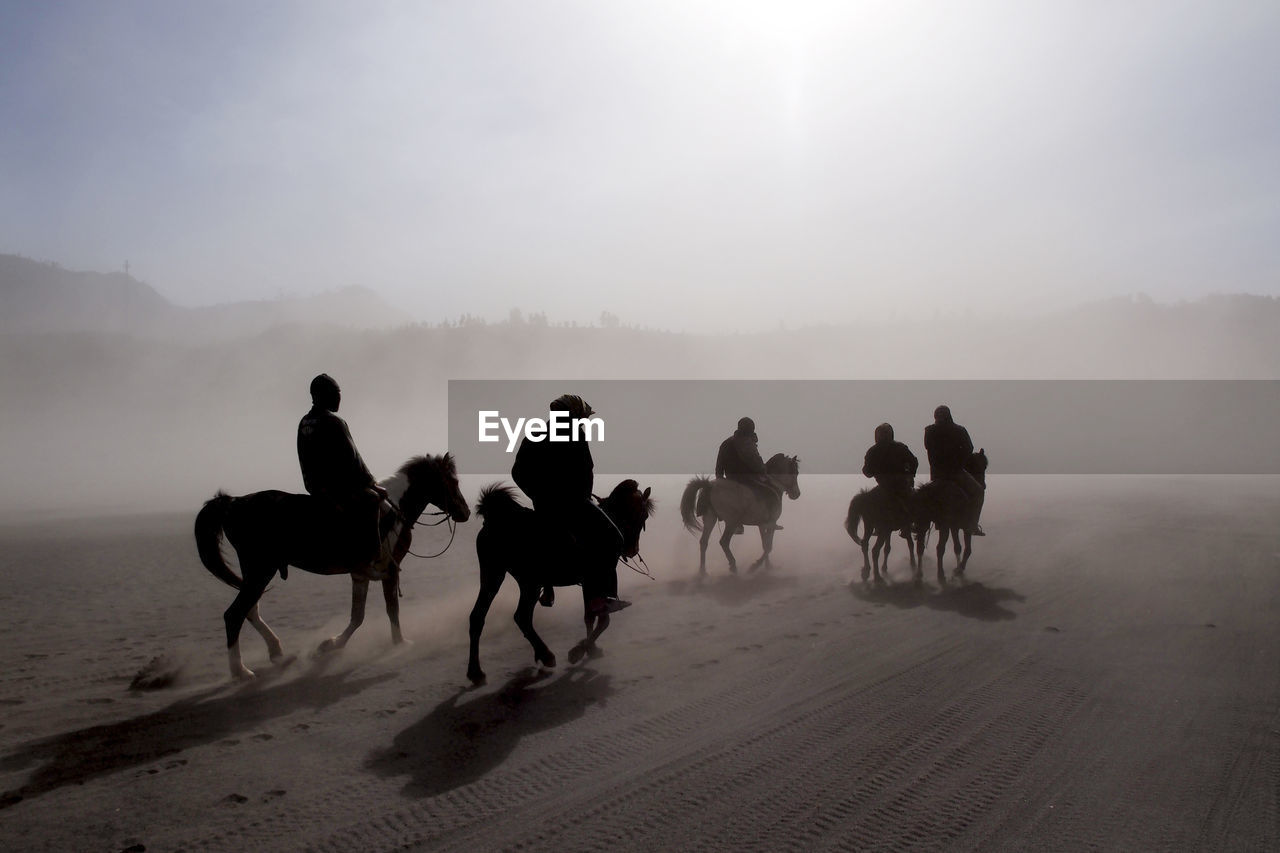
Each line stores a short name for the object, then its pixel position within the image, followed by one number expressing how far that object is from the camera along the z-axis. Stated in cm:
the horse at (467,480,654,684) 727
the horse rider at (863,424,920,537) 1248
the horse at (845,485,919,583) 1248
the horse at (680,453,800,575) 1349
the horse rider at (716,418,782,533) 1366
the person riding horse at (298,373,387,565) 790
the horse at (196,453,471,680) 765
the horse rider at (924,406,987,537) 1263
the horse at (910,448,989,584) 1240
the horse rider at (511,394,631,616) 746
